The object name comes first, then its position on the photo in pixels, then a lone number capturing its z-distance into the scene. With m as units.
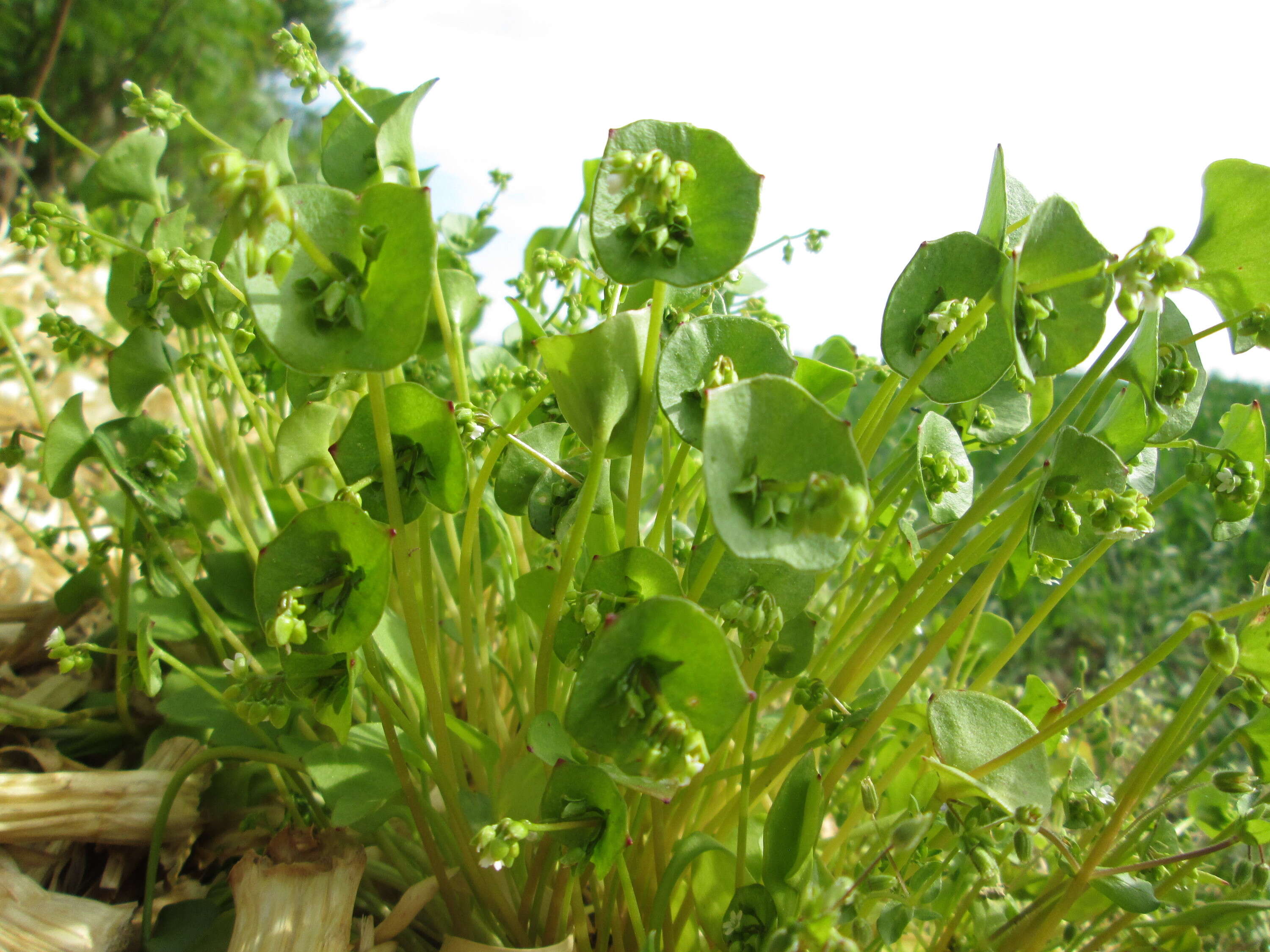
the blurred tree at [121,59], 2.58
